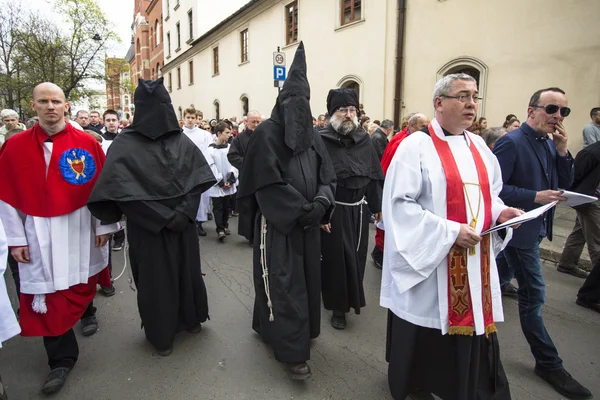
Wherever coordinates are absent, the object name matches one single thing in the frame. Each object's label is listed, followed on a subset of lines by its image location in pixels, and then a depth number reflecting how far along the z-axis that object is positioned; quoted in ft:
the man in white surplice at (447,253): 7.04
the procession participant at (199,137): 21.68
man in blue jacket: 8.89
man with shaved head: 8.70
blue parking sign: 29.71
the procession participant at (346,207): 11.59
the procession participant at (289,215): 9.03
